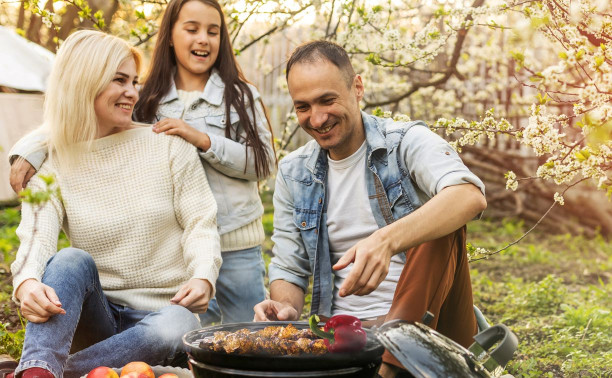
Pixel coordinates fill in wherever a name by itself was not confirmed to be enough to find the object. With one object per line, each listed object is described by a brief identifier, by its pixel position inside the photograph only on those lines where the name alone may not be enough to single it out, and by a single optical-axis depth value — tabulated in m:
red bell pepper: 1.72
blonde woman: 2.63
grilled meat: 1.73
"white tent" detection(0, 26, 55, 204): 5.20
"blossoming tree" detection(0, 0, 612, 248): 2.46
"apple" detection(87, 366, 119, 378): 2.35
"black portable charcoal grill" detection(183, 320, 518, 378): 1.61
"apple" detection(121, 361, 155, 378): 2.36
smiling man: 2.18
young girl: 3.18
